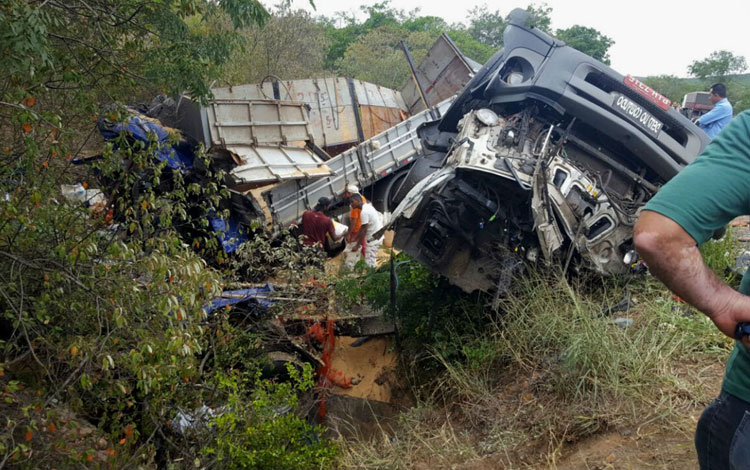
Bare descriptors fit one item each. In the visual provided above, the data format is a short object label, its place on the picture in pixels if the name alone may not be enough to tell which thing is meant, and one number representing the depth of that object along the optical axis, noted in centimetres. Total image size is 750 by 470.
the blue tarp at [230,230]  816
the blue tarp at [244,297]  517
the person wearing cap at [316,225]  823
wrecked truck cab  490
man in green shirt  141
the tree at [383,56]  2111
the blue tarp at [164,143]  451
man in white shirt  868
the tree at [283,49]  1584
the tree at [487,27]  3581
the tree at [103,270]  338
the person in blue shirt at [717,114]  773
